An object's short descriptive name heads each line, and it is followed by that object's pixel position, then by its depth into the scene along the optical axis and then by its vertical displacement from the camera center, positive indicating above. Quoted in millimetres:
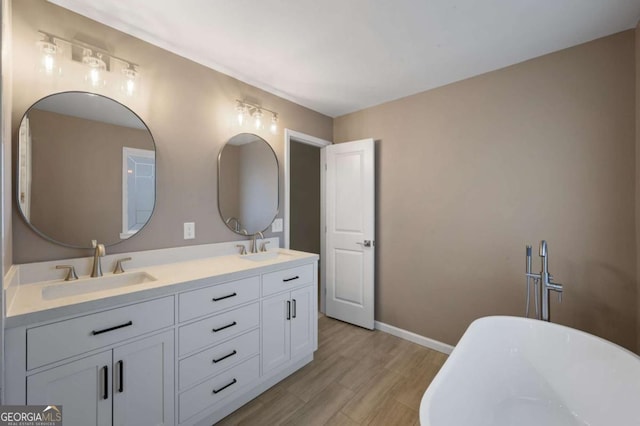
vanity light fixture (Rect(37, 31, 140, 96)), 1446 +891
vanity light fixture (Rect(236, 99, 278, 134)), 2289 +882
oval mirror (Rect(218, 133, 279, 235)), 2219 +252
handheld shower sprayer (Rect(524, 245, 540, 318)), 1759 -487
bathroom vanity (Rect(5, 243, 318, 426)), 1095 -641
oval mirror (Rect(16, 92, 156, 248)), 1419 +246
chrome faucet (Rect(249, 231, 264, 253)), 2324 -284
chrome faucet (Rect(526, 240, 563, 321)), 1669 -452
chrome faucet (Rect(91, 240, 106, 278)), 1515 -284
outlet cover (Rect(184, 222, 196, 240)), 1980 -137
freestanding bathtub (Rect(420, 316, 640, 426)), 1239 -879
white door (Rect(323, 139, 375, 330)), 2848 -213
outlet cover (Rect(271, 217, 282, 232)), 2596 -125
